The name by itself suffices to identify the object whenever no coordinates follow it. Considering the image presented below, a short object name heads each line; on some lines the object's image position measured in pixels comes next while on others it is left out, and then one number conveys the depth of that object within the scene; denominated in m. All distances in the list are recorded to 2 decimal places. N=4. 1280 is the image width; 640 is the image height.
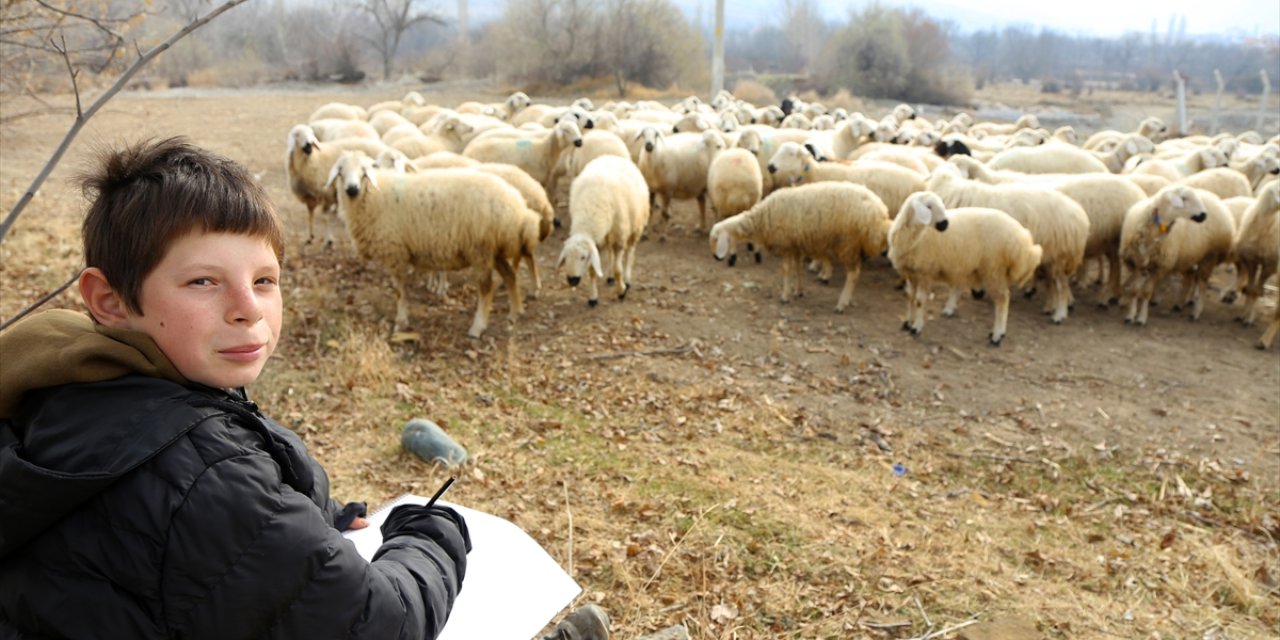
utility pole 29.08
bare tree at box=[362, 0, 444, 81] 44.34
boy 1.49
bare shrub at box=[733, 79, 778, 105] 33.47
